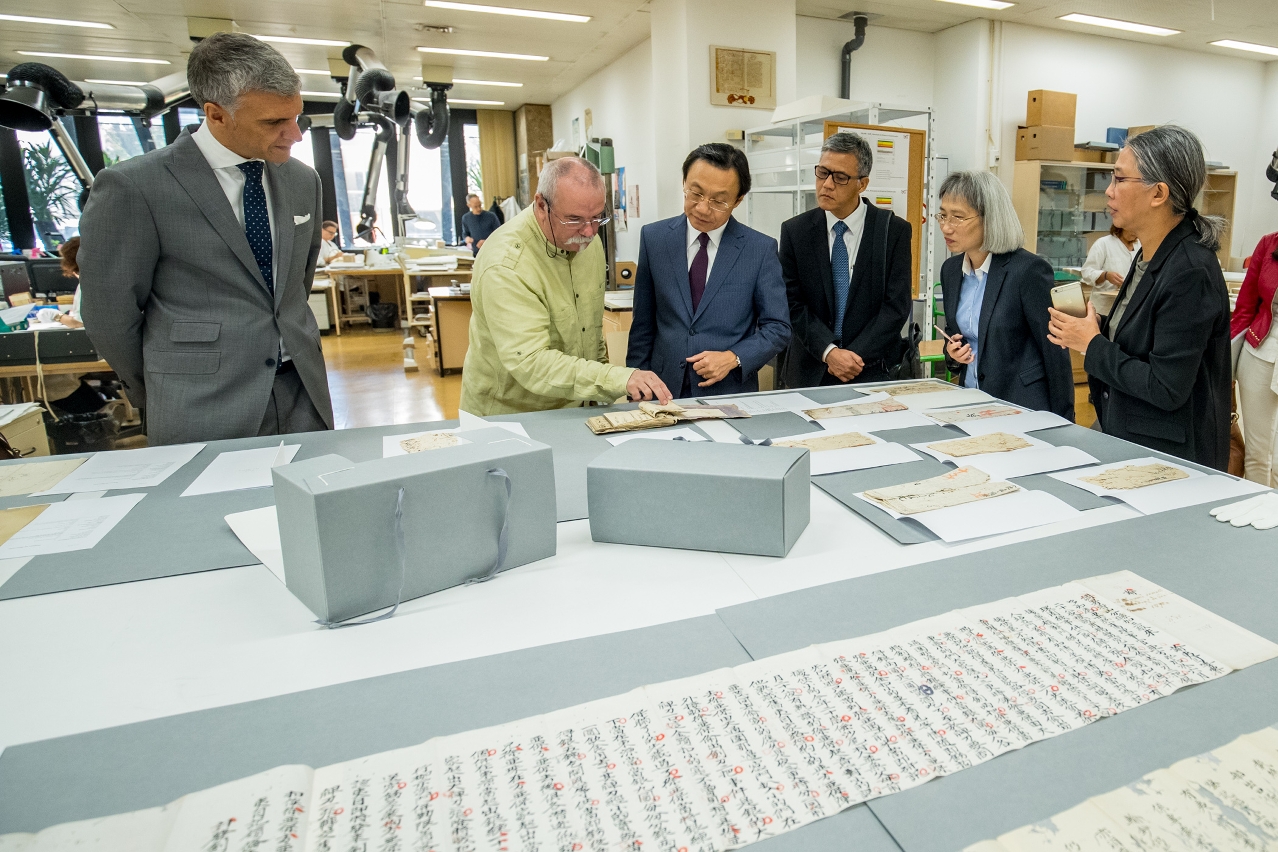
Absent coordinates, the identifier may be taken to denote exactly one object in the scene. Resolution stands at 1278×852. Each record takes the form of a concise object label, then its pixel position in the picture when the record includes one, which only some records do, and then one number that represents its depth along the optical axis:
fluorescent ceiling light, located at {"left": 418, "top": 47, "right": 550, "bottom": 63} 7.50
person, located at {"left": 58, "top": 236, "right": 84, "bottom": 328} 3.99
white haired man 1.95
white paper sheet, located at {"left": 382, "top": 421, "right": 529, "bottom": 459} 1.68
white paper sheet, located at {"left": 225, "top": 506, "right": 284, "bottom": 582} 1.19
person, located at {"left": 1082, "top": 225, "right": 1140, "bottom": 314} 4.80
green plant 9.54
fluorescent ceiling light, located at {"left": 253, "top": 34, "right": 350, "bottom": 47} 7.05
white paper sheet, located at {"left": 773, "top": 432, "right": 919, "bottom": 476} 1.55
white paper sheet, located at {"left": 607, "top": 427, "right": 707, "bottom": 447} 1.76
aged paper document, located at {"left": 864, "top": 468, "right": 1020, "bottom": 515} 1.33
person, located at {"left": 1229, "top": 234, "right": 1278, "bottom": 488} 2.80
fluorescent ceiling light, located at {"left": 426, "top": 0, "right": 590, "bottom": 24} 5.95
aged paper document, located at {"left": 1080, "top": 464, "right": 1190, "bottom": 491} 1.40
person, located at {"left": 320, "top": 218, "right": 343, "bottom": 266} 9.12
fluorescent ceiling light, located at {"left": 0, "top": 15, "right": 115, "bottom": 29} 6.27
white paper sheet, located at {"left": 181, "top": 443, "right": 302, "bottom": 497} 1.52
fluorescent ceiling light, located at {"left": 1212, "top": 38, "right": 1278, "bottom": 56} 7.43
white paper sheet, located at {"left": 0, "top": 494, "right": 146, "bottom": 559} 1.24
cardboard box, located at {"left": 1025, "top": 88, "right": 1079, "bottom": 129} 6.63
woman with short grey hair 2.19
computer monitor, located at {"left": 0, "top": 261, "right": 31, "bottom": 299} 5.11
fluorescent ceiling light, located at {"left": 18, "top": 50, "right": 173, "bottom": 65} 7.52
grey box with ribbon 1.00
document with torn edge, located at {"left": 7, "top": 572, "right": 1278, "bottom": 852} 0.65
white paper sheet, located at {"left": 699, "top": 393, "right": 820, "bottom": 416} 2.02
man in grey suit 1.82
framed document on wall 5.55
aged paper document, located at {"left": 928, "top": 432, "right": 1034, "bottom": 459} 1.61
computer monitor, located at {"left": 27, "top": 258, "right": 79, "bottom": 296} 5.79
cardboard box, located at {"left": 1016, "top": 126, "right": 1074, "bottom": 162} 6.62
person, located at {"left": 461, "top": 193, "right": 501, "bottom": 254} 10.24
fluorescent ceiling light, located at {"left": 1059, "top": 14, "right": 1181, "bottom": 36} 6.61
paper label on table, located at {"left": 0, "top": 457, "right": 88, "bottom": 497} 1.50
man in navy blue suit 2.32
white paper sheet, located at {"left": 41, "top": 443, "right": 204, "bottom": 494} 1.52
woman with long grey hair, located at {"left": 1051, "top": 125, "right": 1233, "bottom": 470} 1.72
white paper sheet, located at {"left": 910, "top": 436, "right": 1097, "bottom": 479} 1.50
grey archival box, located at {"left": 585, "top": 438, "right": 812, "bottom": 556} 1.17
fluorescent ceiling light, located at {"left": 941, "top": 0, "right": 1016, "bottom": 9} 6.03
